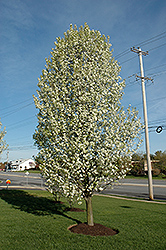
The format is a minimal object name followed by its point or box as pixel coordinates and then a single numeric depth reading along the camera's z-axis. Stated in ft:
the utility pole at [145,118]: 49.73
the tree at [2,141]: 81.46
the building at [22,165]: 364.69
